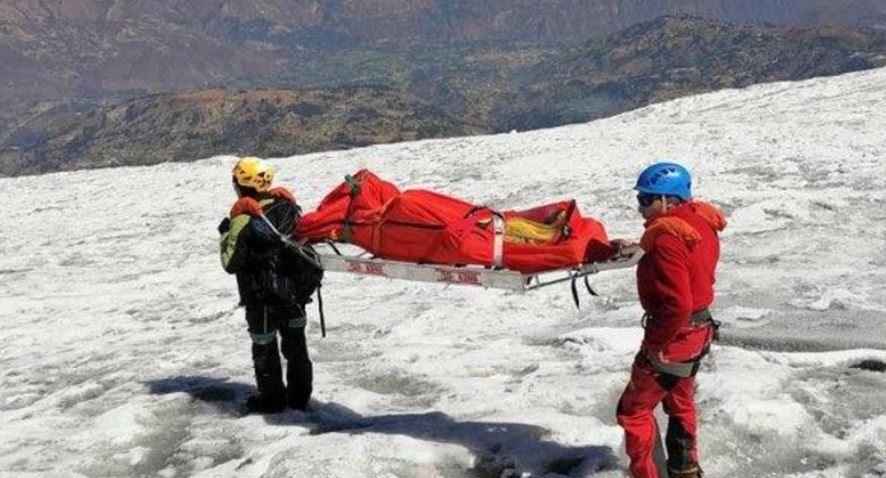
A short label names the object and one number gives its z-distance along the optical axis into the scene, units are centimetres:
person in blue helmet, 542
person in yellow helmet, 762
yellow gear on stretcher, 668
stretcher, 648
